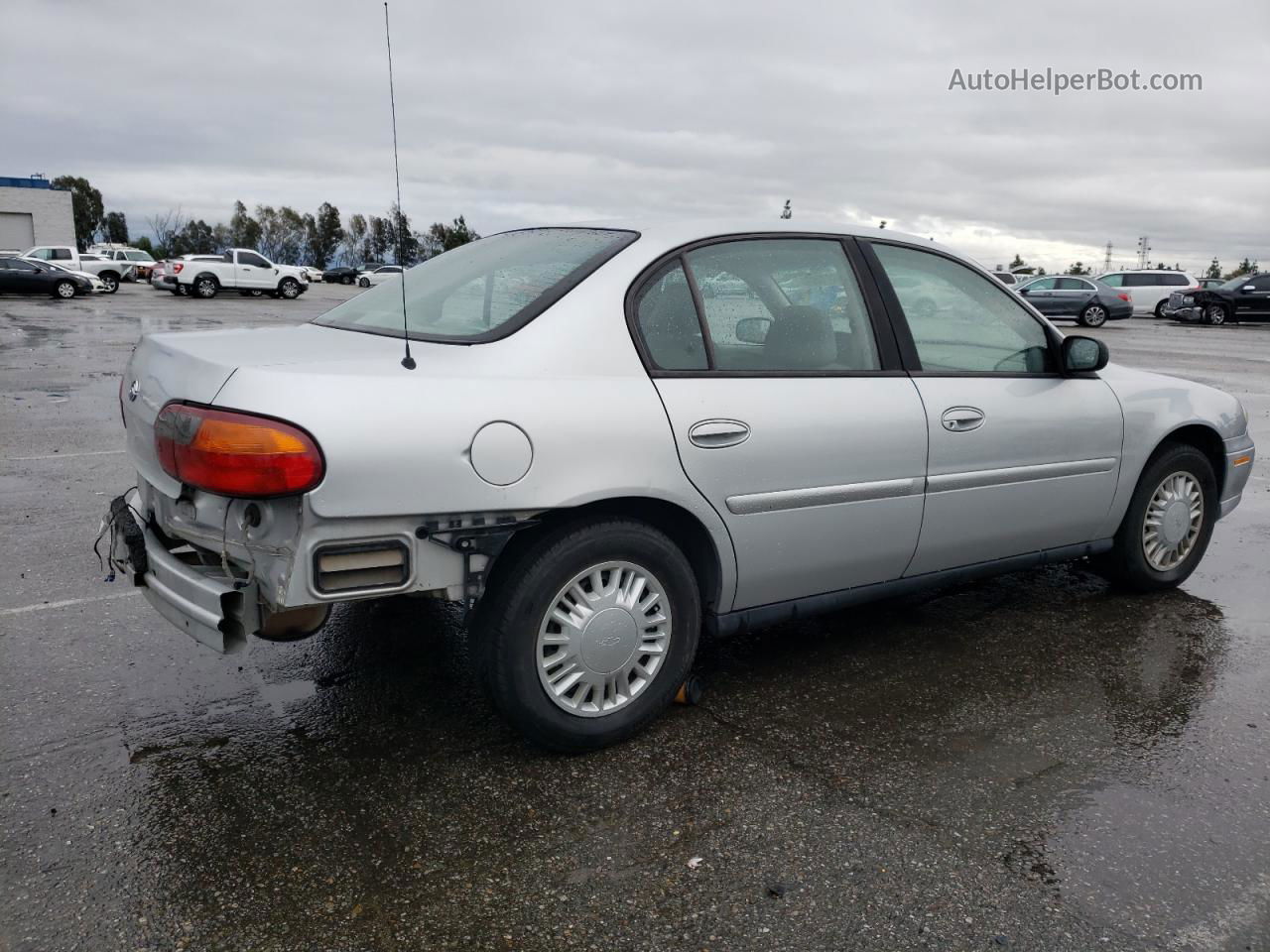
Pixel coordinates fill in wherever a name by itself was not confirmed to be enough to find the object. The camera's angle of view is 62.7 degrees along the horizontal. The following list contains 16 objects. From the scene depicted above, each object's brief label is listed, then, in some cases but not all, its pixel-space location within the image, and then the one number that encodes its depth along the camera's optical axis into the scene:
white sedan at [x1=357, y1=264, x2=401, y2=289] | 54.93
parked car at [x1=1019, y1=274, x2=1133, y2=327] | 29.59
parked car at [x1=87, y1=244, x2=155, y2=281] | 52.16
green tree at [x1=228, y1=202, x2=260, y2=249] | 95.12
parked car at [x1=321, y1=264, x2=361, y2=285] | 66.12
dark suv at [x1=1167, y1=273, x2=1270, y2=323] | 30.72
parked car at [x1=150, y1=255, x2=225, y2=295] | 35.19
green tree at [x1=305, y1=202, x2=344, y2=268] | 96.31
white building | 68.31
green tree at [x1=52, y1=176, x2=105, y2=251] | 94.44
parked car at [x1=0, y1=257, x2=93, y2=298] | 31.52
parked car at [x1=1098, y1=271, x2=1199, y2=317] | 33.88
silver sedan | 2.72
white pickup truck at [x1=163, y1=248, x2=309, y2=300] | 34.88
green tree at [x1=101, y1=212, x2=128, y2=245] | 99.44
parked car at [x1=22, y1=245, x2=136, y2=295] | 40.03
